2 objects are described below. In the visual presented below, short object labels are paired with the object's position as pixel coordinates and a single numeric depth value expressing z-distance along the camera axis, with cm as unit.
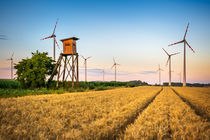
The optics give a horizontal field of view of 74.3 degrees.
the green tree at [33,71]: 2580
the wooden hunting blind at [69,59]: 2928
